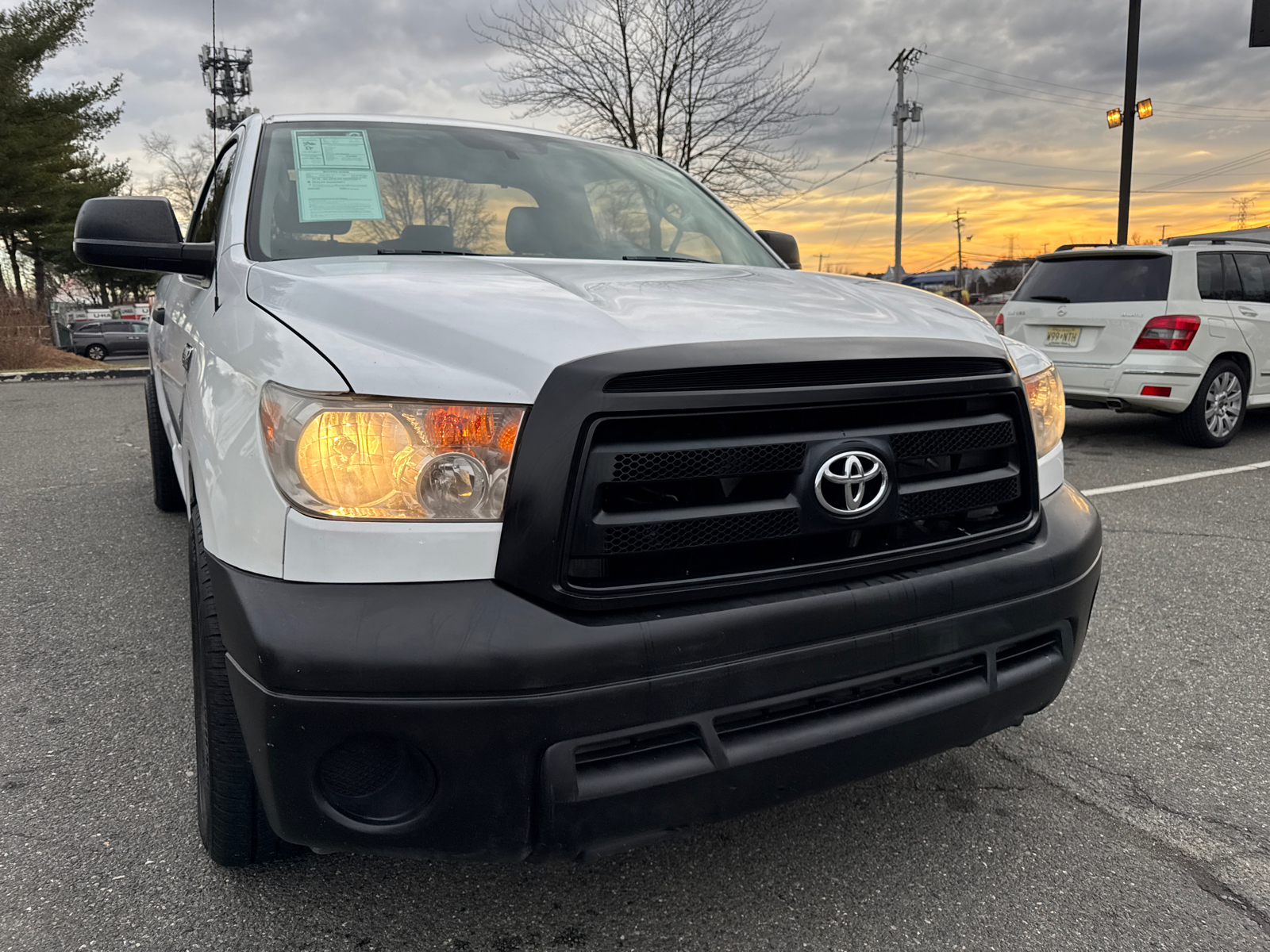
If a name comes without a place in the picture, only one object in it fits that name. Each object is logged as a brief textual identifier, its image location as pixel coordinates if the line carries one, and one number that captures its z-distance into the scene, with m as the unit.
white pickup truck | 1.49
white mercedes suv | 7.33
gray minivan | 29.25
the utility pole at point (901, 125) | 38.00
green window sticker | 2.55
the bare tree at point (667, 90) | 19.94
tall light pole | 17.25
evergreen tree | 24.78
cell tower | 51.91
